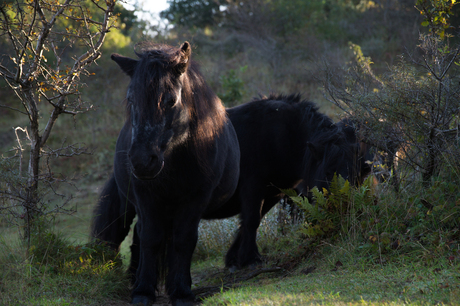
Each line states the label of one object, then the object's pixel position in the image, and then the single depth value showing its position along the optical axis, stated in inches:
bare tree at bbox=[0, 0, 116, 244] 338.0
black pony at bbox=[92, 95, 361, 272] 411.5
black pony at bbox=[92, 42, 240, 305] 260.2
